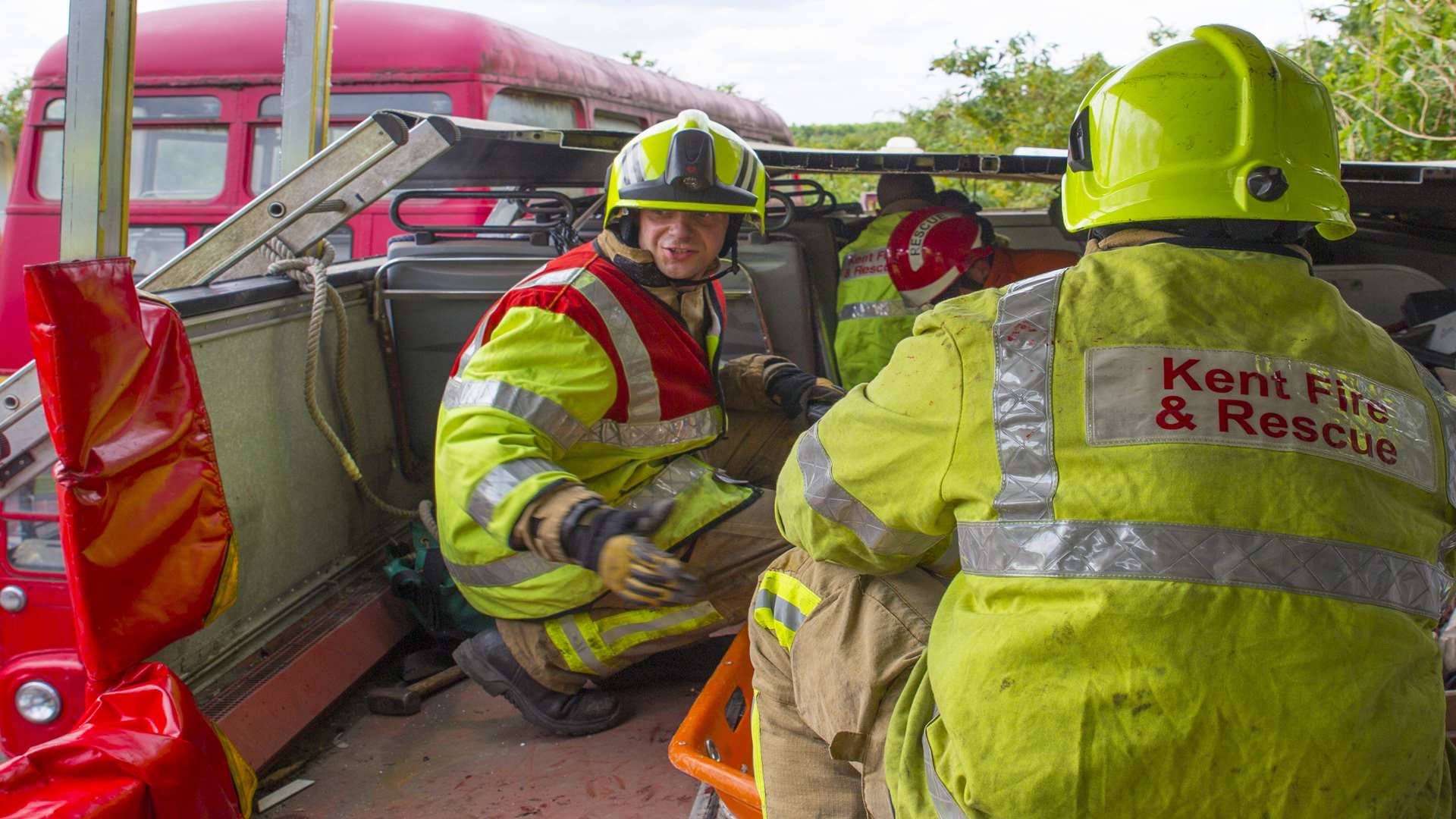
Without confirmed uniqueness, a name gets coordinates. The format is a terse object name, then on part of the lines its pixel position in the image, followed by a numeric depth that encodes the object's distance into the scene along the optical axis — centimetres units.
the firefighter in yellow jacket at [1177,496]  131
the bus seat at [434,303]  350
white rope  289
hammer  288
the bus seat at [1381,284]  384
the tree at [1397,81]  634
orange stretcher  208
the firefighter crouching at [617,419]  258
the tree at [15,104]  1264
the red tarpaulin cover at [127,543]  195
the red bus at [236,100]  548
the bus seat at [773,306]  366
